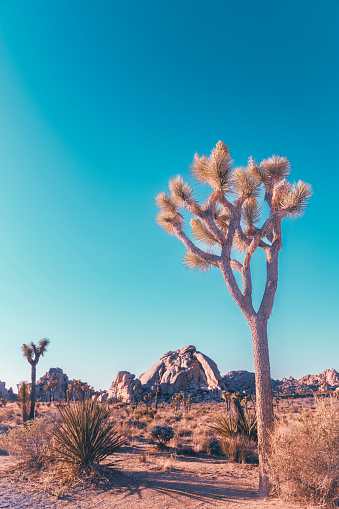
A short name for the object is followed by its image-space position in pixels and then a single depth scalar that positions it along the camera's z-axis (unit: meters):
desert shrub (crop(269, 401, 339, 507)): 4.66
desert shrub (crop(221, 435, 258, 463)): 9.20
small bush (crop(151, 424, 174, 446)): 10.94
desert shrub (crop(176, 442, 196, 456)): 10.30
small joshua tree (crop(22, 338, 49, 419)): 18.99
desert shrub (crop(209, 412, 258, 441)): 10.45
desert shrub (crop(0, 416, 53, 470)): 7.86
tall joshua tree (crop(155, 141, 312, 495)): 7.45
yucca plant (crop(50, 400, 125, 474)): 6.93
